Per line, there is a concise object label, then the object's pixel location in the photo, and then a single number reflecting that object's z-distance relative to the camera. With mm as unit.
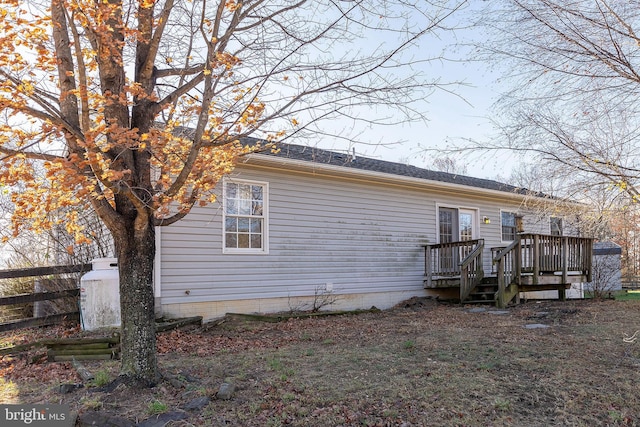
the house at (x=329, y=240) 8320
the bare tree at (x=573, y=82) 4152
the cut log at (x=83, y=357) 5648
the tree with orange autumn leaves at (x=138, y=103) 3922
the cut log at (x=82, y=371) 4529
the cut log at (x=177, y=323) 7094
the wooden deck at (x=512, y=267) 10422
